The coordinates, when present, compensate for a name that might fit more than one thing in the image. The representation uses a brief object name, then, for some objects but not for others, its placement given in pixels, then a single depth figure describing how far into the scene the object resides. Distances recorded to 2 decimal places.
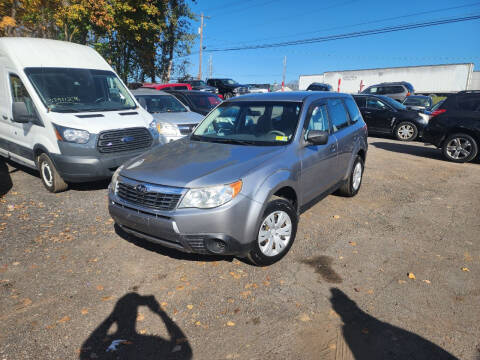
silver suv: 3.09
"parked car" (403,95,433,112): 16.02
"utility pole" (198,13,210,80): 38.16
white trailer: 32.88
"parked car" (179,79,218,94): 21.83
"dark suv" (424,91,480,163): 8.62
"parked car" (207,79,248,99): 26.36
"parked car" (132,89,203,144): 7.86
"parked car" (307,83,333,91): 26.36
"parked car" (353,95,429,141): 12.16
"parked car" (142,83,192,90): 15.24
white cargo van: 5.48
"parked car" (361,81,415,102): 21.06
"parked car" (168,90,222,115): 10.42
